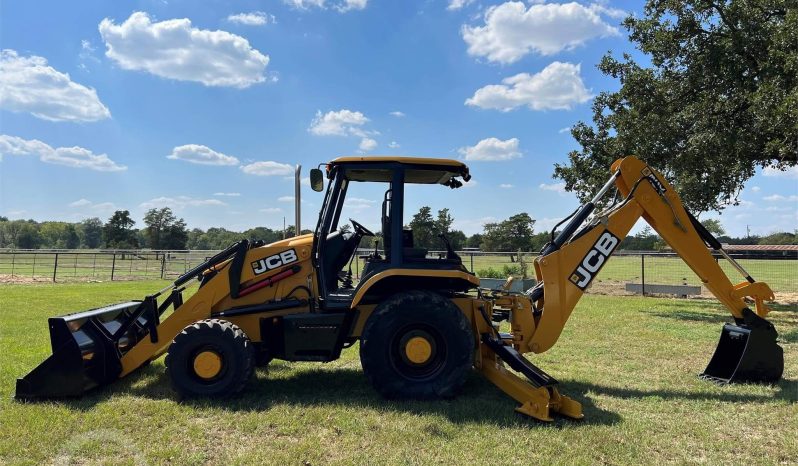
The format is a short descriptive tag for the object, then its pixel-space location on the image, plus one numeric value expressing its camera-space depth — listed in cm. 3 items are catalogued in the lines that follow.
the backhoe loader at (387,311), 559
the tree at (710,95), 1073
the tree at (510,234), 4850
